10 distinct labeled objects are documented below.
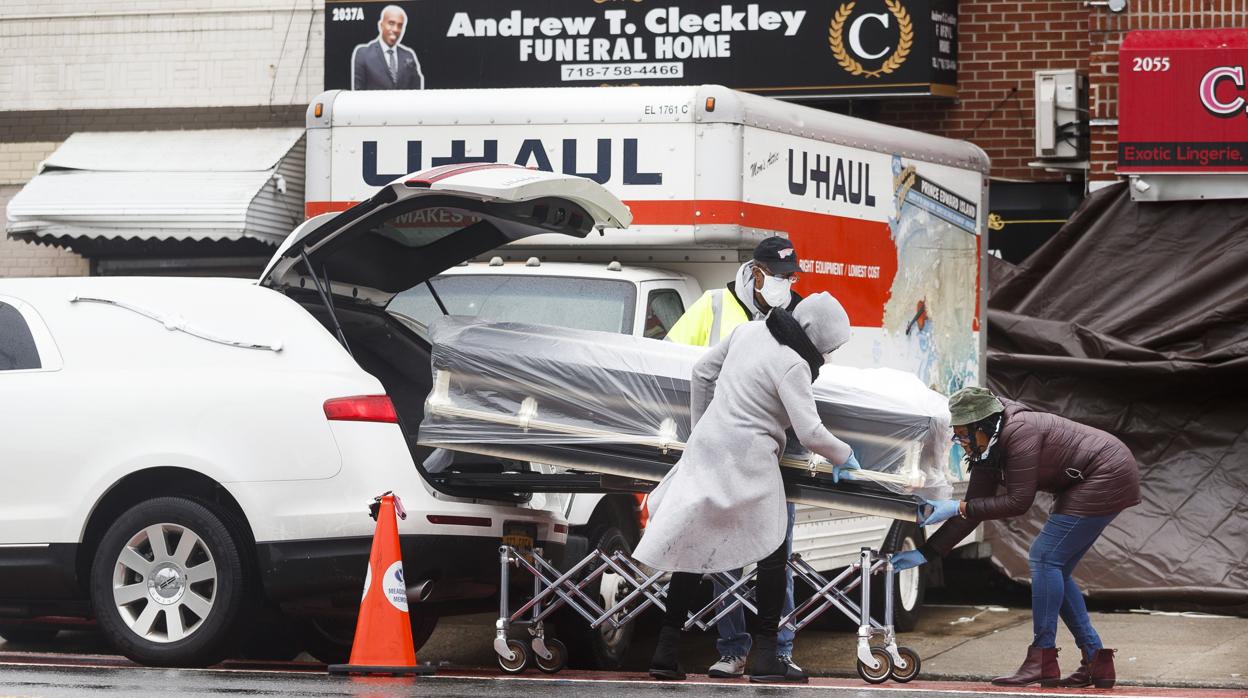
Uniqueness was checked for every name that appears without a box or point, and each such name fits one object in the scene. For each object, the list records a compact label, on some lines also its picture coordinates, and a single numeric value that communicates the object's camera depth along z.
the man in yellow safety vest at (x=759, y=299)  15.66
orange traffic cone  14.65
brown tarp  24.45
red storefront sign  25.94
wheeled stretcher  15.46
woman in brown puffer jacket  15.54
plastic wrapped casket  15.23
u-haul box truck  18.87
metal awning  27.58
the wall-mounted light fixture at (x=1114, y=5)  27.11
